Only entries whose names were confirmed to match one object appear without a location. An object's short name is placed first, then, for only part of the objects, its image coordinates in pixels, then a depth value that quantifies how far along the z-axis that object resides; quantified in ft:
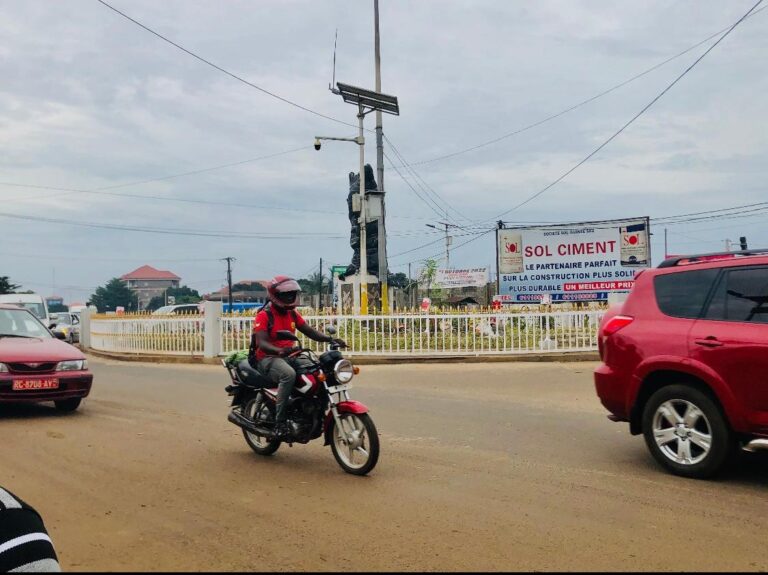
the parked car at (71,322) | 92.28
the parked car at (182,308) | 108.99
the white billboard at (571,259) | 62.03
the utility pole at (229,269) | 248.01
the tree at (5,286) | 166.31
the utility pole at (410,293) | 113.25
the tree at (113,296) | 292.61
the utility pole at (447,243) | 167.25
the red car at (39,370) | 26.43
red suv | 16.99
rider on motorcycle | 19.31
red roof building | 387.75
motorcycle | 18.40
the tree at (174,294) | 329.31
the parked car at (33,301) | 73.00
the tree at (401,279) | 193.57
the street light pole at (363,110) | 71.11
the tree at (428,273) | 126.72
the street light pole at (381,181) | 74.64
